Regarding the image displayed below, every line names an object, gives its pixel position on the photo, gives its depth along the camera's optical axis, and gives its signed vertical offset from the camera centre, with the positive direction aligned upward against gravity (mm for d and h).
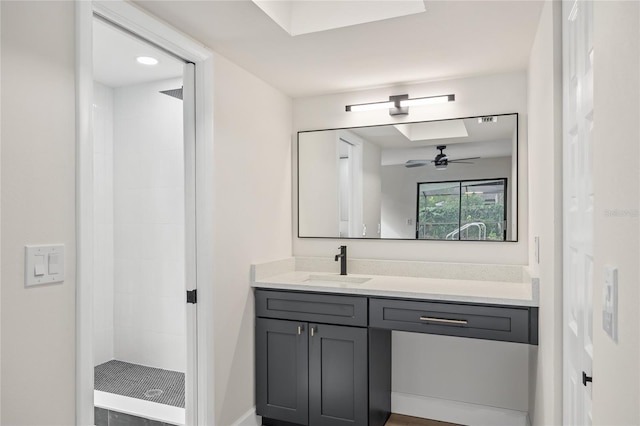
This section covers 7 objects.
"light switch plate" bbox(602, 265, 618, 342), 740 -158
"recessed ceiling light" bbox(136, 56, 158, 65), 3004 +1056
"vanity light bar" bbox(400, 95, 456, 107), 2896 +745
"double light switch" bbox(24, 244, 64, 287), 1394 -170
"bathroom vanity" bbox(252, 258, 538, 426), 2320 -654
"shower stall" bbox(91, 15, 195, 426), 3469 -112
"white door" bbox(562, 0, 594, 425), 1252 +10
